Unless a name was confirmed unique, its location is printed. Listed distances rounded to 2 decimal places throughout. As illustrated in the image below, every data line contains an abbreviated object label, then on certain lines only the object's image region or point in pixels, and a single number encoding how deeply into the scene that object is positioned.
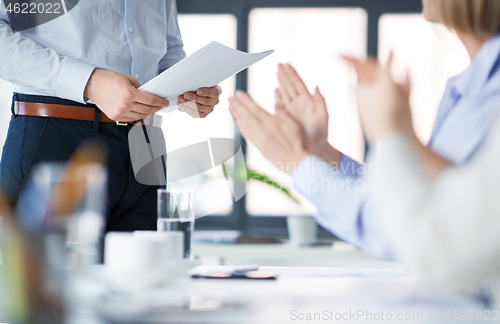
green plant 4.80
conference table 2.58
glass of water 2.96
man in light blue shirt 3.16
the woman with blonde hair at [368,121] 2.44
